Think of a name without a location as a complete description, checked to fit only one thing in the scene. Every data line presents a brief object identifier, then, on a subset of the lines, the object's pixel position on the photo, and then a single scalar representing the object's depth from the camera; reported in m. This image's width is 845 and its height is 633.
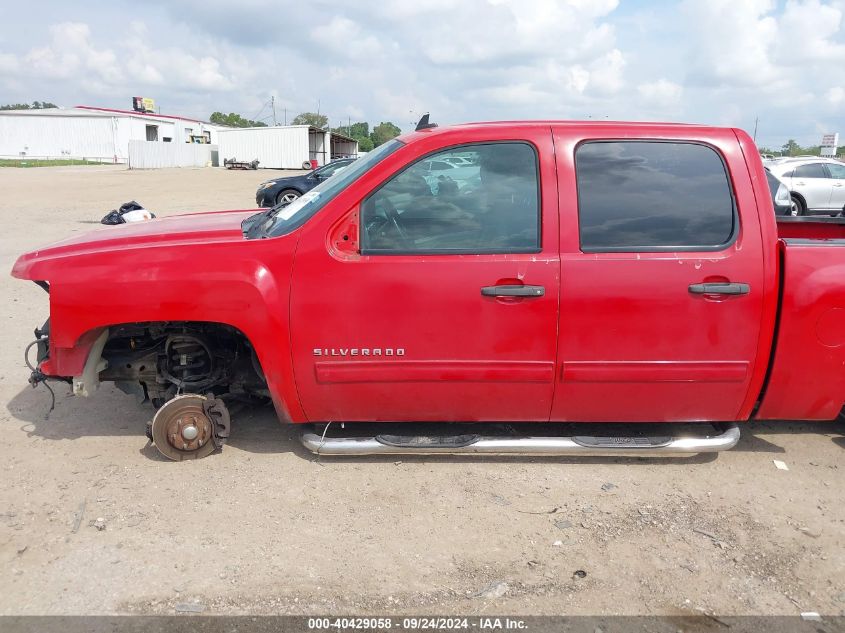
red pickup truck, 3.23
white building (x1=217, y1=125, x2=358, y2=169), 53.84
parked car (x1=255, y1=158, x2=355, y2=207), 17.65
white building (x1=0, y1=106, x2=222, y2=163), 68.56
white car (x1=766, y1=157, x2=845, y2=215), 15.68
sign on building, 91.25
